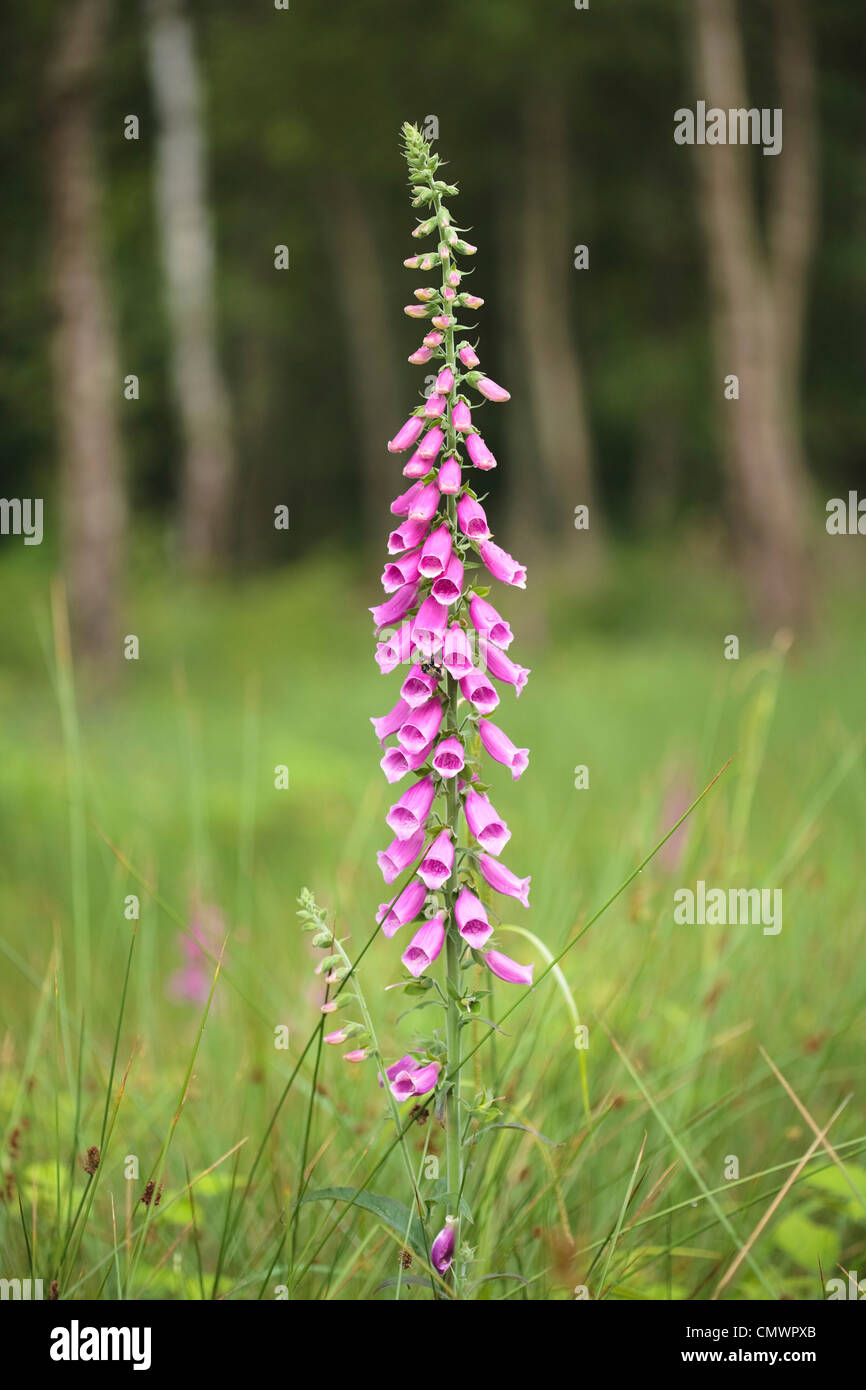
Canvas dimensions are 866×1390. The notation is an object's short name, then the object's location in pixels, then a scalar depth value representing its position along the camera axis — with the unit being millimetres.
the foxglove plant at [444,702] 2000
